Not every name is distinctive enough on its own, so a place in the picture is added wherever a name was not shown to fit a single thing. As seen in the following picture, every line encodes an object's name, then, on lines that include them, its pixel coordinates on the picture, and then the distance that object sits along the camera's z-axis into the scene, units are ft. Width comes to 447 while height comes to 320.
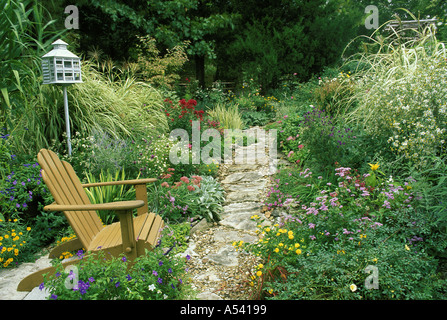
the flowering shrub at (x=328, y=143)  12.89
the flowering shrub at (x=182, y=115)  18.38
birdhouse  12.91
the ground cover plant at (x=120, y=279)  6.43
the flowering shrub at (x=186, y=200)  12.29
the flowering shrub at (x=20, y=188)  10.94
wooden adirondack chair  7.72
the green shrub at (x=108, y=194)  11.81
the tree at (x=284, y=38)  32.27
